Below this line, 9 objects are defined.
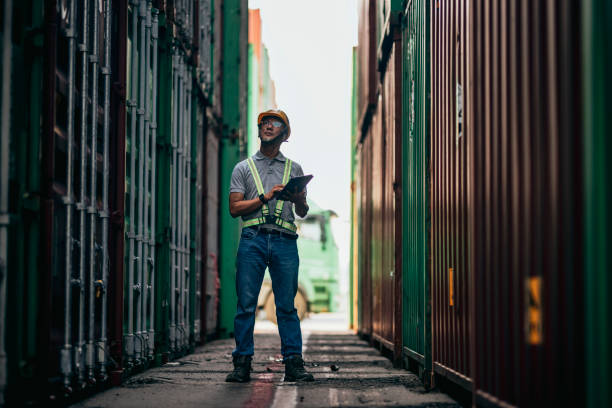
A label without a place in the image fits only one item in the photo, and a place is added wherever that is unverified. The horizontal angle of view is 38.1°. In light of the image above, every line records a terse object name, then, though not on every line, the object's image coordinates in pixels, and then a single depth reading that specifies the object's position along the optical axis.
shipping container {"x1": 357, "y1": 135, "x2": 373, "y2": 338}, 13.21
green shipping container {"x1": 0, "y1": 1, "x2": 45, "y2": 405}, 4.35
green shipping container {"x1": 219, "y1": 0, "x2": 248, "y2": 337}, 14.56
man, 7.09
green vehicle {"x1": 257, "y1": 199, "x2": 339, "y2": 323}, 24.62
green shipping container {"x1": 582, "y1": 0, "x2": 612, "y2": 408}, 2.82
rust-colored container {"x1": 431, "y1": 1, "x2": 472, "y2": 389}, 5.50
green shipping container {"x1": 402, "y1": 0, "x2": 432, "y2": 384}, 7.02
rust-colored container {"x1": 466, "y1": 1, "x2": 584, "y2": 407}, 3.16
